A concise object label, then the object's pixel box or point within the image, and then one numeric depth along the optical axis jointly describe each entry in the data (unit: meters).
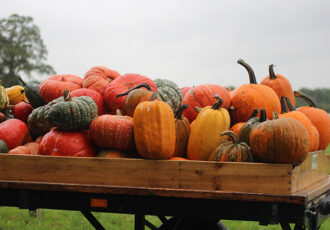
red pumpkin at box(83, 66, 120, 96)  3.93
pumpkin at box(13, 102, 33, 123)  4.06
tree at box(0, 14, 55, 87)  37.62
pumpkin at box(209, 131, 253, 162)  2.63
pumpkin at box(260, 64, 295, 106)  3.80
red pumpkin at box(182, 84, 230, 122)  3.56
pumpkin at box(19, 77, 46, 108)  3.99
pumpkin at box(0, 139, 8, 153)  3.41
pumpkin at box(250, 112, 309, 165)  2.45
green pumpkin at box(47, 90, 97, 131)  3.03
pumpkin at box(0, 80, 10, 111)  4.29
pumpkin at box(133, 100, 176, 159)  2.65
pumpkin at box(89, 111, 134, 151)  2.91
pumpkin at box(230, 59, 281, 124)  3.37
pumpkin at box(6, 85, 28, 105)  4.87
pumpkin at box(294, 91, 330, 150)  3.41
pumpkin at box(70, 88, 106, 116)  3.60
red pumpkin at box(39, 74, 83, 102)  3.83
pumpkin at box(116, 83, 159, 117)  3.12
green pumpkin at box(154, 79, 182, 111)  3.77
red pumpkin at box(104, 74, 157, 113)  3.58
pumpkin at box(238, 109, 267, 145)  2.88
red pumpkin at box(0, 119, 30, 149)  3.54
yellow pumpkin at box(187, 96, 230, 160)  2.91
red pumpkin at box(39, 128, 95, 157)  3.02
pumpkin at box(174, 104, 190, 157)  3.04
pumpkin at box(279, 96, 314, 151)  3.06
